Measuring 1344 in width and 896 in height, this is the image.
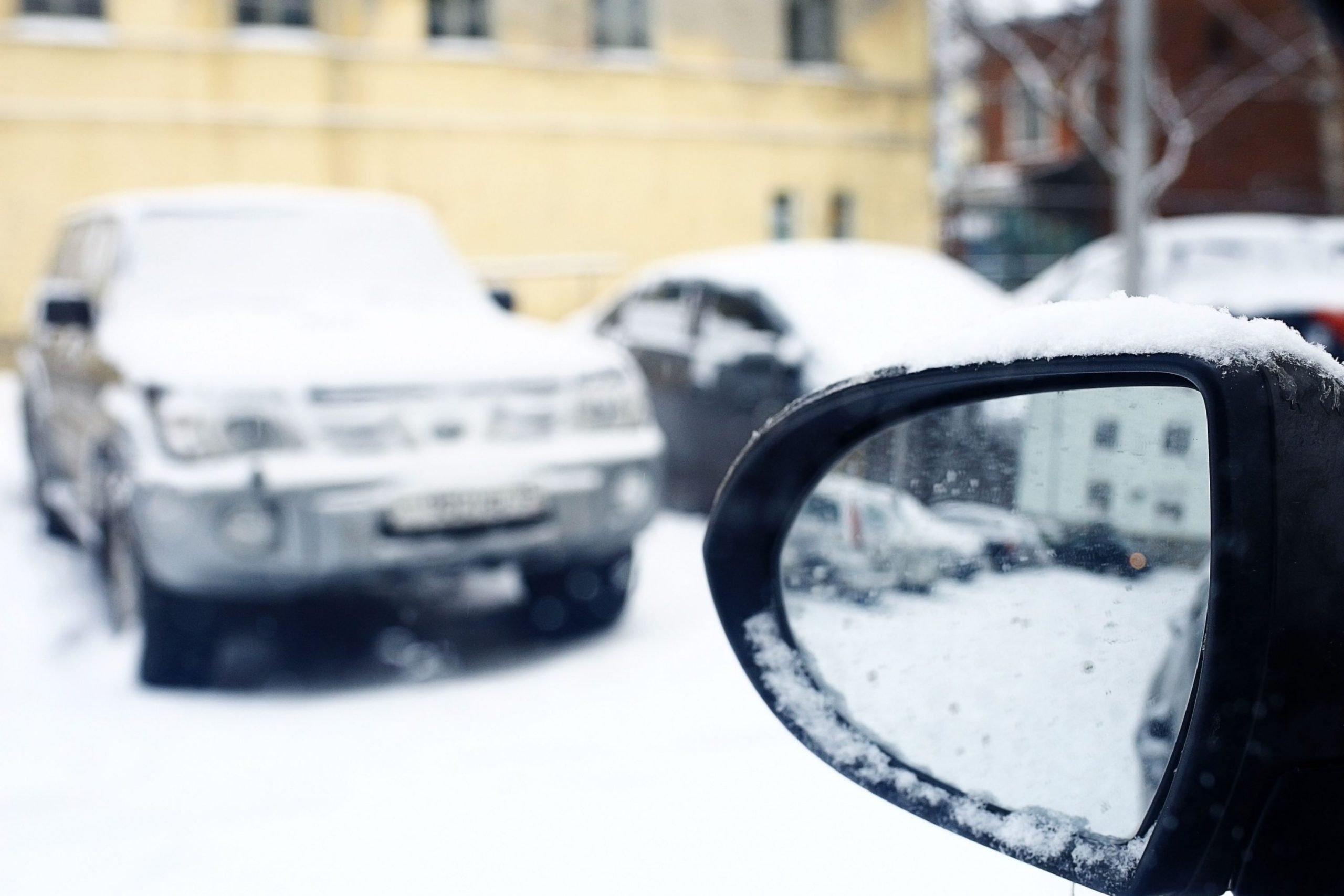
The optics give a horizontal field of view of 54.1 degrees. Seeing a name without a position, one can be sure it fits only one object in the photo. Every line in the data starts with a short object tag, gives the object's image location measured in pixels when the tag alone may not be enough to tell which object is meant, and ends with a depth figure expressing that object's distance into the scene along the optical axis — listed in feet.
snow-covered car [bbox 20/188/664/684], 12.01
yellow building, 55.57
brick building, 70.79
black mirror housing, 2.90
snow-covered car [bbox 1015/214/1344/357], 31.30
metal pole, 30.01
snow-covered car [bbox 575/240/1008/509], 19.69
